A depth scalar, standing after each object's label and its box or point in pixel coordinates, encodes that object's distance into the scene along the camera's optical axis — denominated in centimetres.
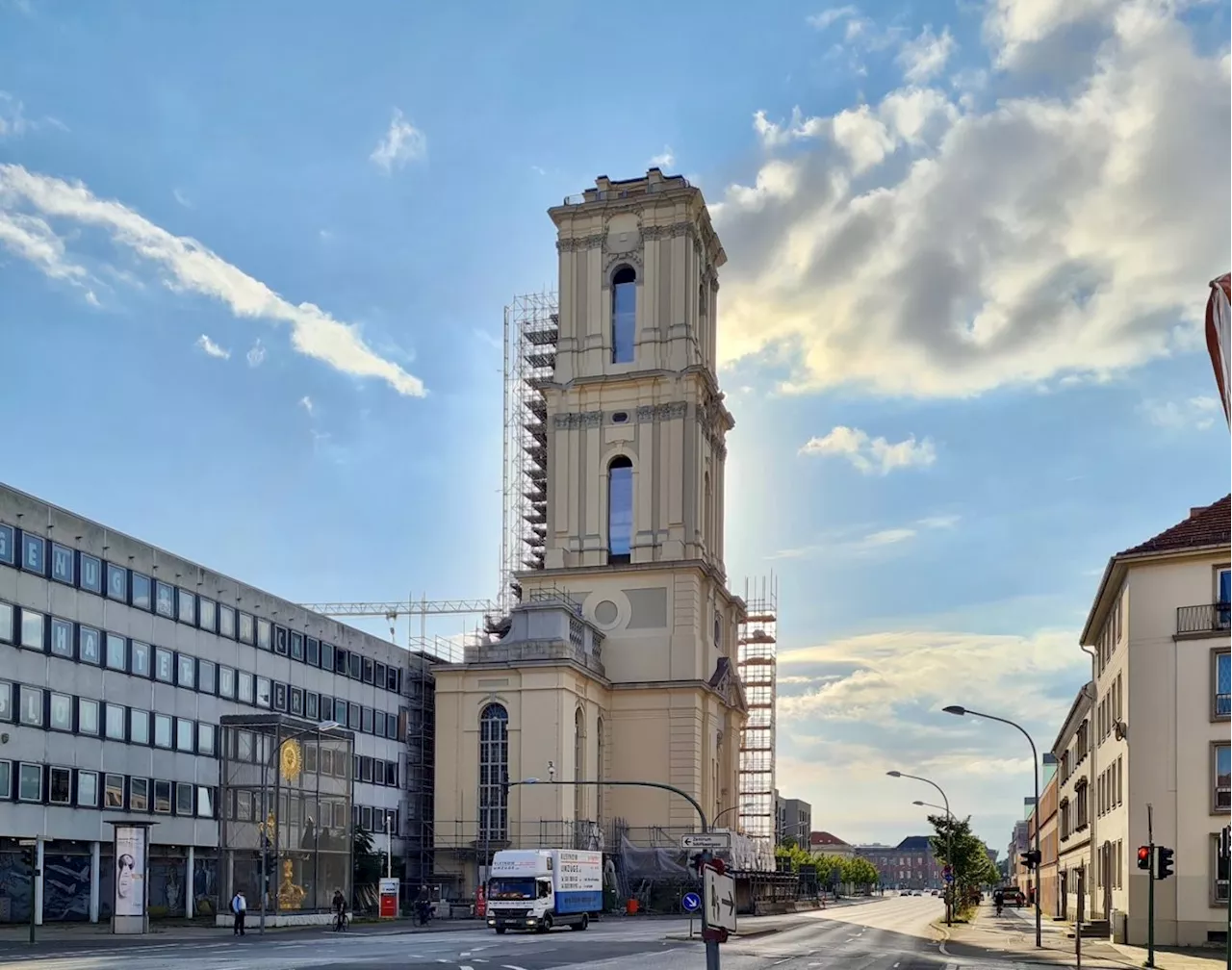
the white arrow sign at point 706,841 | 4409
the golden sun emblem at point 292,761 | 6481
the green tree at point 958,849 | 8856
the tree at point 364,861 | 7912
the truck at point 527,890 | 5853
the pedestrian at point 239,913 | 5466
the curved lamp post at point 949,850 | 7981
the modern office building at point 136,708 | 5566
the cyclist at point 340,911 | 5993
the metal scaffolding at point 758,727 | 12538
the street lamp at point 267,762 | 5719
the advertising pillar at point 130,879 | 5109
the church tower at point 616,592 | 8769
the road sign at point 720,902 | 1335
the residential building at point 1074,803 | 7872
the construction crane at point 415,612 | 11532
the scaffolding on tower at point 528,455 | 11000
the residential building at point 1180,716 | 5044
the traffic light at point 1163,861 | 3856
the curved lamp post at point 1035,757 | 5288
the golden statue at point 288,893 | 6391
